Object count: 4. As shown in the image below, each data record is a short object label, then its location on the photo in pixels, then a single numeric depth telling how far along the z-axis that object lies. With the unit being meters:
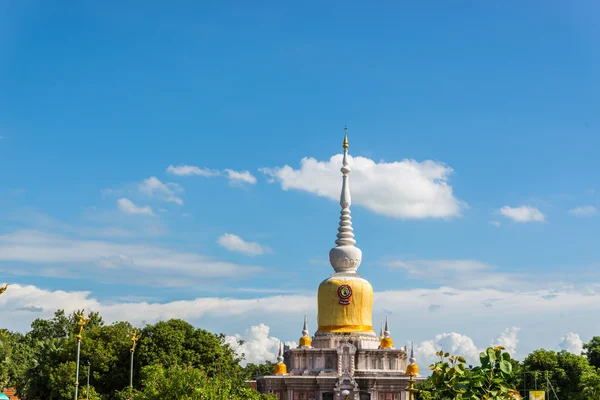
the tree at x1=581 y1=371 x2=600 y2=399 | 68.56
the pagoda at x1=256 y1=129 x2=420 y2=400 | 74.94
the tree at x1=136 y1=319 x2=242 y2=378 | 73.81
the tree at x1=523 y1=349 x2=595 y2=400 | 84.25
